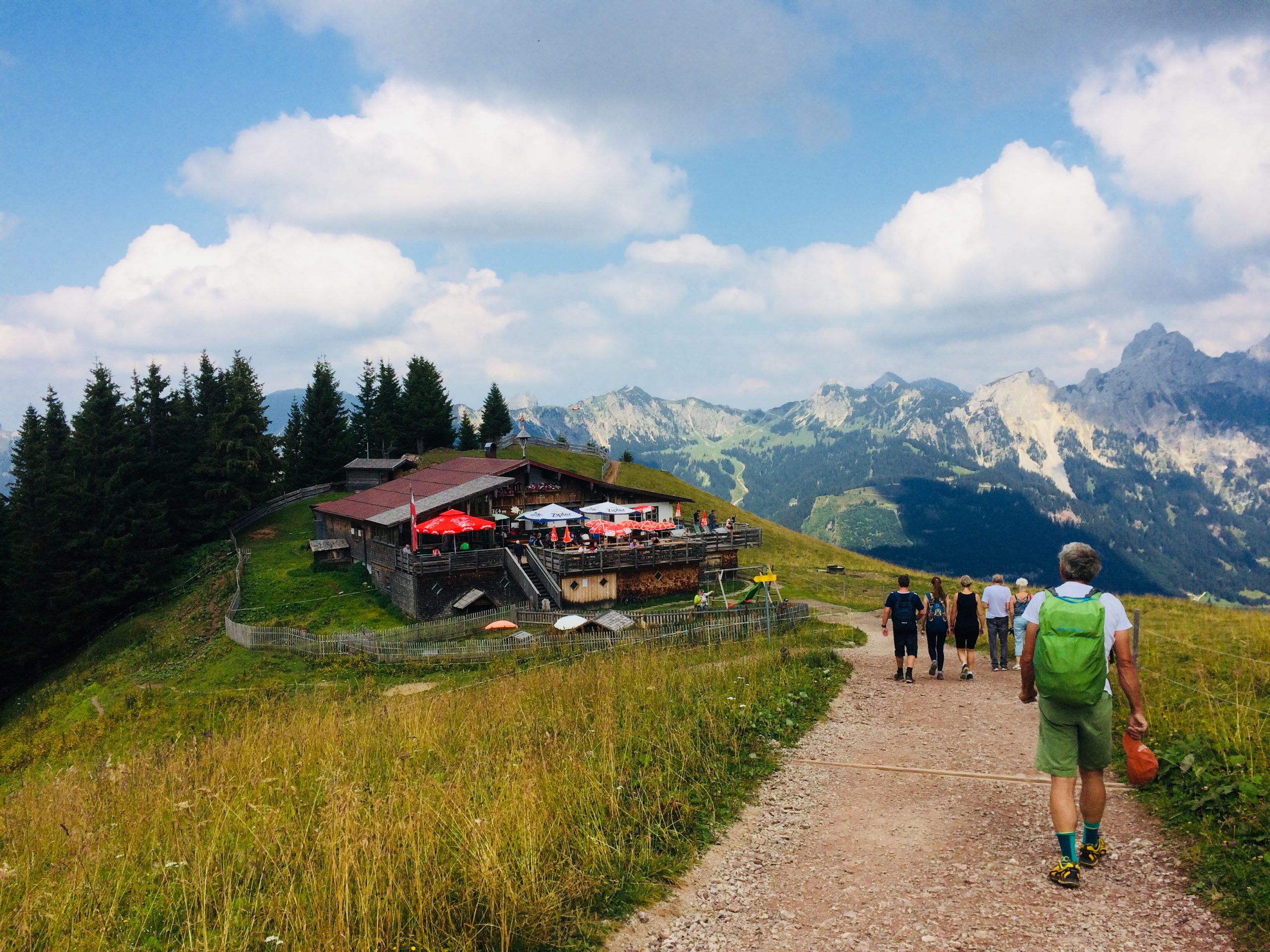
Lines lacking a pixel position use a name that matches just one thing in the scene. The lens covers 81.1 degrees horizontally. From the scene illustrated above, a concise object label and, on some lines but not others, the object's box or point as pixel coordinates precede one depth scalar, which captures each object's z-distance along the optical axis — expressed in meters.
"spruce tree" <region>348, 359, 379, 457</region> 83.19
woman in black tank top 15.90
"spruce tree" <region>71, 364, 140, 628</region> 48.59
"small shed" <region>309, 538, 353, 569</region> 46.91
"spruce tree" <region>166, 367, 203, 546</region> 56.56
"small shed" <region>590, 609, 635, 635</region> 26.59
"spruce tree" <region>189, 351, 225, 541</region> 56.78
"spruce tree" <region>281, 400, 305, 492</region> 74.75
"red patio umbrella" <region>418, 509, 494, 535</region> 34.34
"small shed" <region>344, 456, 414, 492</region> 65.69
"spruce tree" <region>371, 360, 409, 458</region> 80.50
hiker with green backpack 6.39
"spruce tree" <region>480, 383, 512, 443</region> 90.44
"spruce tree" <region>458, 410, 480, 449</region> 86.56
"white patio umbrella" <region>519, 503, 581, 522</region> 38.12
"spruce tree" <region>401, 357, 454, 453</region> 81.94
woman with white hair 15.34
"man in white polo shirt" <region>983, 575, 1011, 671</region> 17.22
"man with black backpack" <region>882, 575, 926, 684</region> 15.66
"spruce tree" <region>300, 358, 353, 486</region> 74.38
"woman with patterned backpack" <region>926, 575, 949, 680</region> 16.12
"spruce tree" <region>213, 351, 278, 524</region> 58.09
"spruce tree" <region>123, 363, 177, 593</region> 51.00
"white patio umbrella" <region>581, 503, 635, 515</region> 39.62
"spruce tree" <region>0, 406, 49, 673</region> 46.16
